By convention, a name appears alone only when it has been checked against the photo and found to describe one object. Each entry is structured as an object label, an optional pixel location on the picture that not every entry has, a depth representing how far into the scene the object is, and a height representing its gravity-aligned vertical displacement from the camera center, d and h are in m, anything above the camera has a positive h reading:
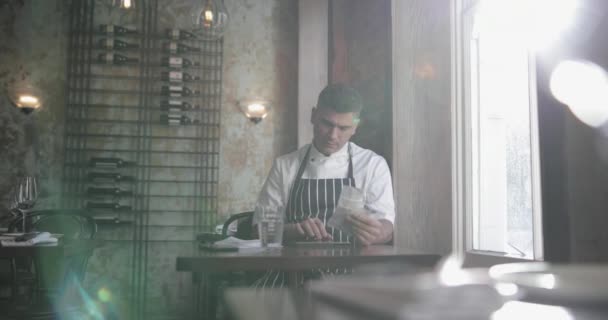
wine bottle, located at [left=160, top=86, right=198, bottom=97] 6.00 +1.23
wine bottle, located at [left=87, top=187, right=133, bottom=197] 5.69 +0.04
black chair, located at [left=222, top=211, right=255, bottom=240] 3.40 -0.24
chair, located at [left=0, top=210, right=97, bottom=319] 2.54 -0.49
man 3.41 +0.18
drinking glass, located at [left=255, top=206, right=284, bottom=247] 2.32 -0.12
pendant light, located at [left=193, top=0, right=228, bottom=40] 3.74 +1.31
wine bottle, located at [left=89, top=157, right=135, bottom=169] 5.72 +0.36
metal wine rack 5.87 +0.86
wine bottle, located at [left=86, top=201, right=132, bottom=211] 5.71 -0.12
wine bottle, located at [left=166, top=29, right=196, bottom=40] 6.06 +1.92
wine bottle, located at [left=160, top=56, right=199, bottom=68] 5.99 +1.57
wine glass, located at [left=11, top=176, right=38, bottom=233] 2.92 +0.00
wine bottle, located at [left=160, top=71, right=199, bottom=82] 6.00 +1.41
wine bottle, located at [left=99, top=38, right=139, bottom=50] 5.92 +1.76
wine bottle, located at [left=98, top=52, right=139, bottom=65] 5.94 +1.59
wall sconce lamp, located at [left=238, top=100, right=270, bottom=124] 6.09 +1.05
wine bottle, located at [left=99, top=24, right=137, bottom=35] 5.92 +1.93
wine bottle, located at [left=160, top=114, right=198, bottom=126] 6.00 +0.90
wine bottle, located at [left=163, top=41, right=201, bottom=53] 6.01 +1.75
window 2.64 +0.36
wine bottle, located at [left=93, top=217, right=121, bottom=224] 5.73 -0.28
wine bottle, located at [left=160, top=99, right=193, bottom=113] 5.99 +1.06
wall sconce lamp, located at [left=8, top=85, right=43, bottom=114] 5.71 +1.09
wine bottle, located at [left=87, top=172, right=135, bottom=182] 5.73 +0.21
